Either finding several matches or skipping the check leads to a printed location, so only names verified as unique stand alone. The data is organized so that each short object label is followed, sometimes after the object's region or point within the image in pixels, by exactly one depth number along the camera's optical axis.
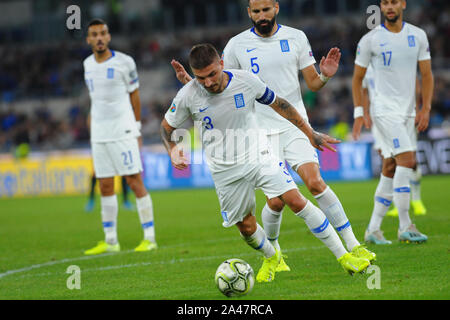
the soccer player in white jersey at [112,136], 19.08
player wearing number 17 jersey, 16.37
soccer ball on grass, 11.53
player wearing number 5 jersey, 13.83
